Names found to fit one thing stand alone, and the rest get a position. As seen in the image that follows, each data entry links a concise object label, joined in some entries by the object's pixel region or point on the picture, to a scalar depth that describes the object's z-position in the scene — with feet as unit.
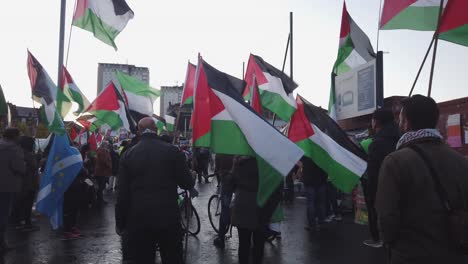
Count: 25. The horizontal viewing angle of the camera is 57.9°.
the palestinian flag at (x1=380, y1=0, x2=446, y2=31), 19.21
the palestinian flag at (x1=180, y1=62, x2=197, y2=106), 26.05
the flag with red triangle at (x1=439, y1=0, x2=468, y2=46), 15.71
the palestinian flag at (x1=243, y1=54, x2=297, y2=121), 32.89
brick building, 30.63
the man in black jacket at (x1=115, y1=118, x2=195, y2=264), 12.39
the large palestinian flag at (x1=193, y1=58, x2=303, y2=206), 15.12
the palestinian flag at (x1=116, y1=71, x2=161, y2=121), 35.61
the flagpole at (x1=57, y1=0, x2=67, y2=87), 27.48
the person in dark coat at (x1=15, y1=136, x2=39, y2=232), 27.55
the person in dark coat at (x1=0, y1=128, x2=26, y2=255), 21.66
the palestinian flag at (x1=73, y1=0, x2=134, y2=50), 28.99
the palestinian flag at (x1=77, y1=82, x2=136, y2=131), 33.86
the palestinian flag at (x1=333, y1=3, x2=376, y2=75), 31.94
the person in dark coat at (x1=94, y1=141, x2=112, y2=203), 40.29
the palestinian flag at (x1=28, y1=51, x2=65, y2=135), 24.29
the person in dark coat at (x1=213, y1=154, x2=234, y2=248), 23.67
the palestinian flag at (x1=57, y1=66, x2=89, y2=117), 35.47
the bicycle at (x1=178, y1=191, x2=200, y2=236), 26.24
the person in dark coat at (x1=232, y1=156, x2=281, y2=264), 15.02
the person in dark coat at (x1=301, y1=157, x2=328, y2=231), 27.66
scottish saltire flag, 23.45
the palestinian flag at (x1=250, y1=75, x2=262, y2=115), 26.23
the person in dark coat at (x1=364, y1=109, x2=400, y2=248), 18.33
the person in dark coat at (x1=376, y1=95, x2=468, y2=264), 8.21
